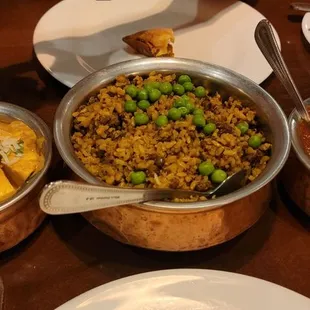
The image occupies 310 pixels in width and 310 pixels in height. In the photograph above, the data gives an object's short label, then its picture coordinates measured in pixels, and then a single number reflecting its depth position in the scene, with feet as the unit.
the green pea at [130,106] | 1.28
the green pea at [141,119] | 1.25
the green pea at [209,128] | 1.23
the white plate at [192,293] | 1.01
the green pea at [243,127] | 1.26
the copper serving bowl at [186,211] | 1.04
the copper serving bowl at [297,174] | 1.21
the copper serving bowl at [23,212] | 1.09
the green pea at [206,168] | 1.15
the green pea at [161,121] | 1.24
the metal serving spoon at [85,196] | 0.94
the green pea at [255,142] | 1.24
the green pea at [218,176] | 1.14
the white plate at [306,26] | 1.84
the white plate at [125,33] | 1.67
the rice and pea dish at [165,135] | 1.14
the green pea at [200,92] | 1.35
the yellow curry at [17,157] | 1.15
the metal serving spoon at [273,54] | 1.36
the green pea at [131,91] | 1.31
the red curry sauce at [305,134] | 1.25
